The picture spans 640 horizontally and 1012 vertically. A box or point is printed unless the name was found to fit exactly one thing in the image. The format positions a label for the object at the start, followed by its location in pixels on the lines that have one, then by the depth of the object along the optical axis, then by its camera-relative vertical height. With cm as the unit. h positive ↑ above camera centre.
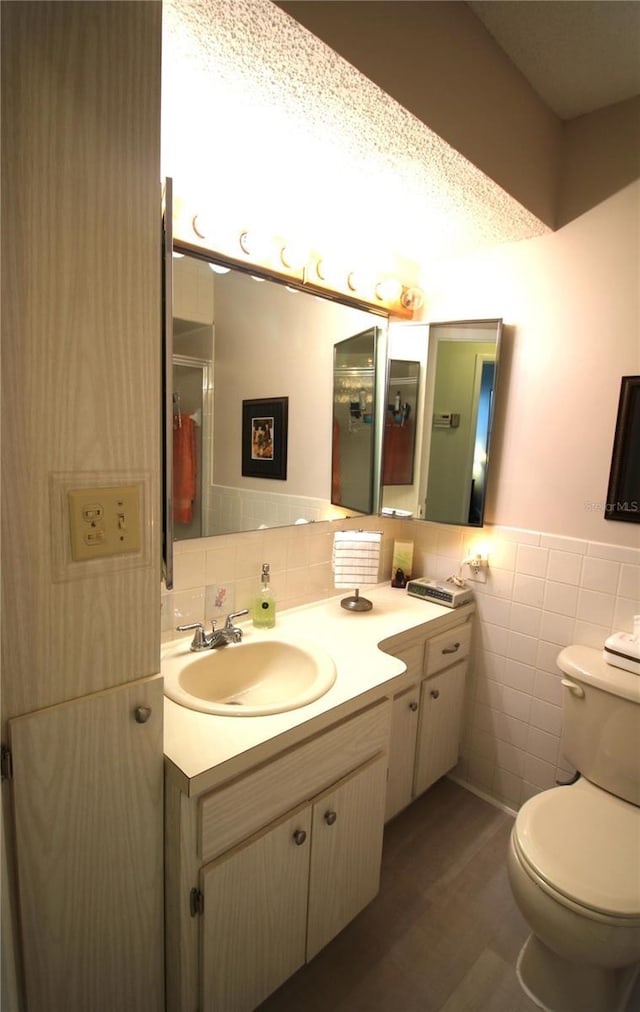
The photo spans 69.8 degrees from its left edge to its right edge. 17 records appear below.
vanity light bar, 142 +60
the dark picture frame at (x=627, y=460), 150 -2
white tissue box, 145 -63
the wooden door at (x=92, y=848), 77 -75
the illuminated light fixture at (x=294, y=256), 152 +61
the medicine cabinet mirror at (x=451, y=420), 181 +11
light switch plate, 76 -15
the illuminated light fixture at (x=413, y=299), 193 +62
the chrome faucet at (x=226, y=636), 134 -58
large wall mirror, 137 +14
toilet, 108 -103
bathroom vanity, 91 -87
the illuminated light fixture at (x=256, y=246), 141 +60
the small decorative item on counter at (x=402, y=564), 206 -53
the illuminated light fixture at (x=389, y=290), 184 +62
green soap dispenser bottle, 151 -56
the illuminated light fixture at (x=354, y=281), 173 +61
